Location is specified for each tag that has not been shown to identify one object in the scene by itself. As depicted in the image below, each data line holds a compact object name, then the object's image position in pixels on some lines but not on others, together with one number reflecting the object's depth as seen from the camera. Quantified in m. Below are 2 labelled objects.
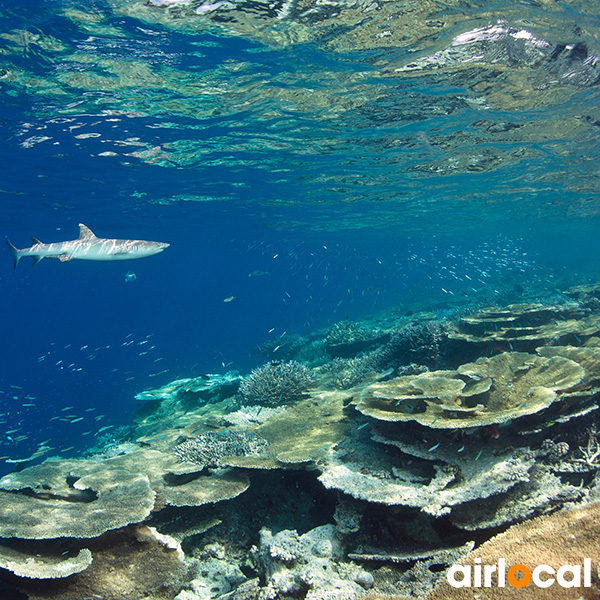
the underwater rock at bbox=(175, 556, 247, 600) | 4.73
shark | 11.09
